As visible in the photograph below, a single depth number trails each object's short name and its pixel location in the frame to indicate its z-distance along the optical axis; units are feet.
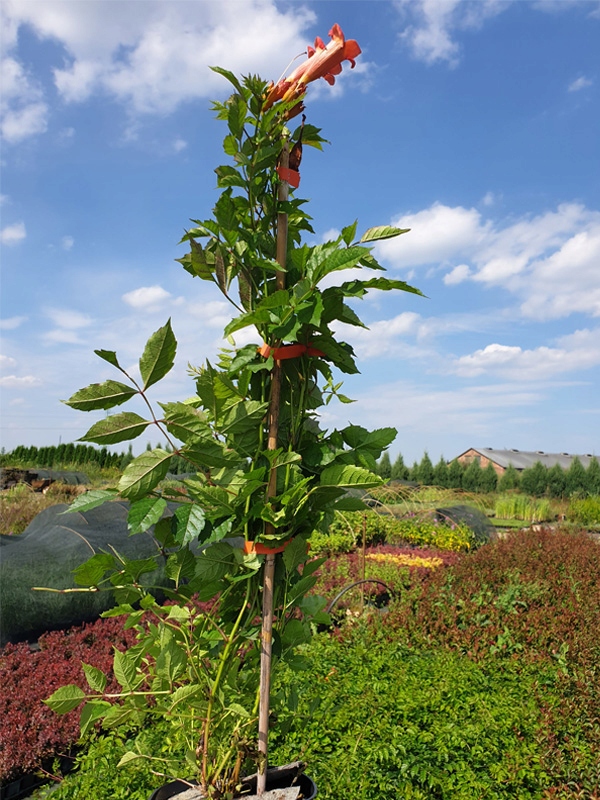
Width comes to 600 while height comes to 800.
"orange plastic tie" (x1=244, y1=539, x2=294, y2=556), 4.56
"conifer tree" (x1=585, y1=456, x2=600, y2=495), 80.19
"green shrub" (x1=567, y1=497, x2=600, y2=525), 60.03
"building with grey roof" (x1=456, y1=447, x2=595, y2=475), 110.52
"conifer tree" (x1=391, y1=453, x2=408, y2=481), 86.94
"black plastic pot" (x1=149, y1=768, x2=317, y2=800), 4.88
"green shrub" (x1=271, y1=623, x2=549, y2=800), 8.21
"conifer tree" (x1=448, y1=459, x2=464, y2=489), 86.07
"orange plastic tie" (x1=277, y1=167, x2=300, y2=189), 4.91
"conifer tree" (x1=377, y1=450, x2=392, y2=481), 85.56
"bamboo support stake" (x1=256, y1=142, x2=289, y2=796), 4.66
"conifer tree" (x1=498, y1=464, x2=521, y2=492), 86.63
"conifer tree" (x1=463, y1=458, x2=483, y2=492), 85.55
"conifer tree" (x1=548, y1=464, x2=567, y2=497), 82.33
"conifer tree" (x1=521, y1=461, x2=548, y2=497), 83.30
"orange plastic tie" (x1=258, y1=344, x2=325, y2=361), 4.66
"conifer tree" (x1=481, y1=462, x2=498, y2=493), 85.50
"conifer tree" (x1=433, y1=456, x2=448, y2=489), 85.97
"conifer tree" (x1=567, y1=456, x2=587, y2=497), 81.45
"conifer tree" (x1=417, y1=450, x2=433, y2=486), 86.28
